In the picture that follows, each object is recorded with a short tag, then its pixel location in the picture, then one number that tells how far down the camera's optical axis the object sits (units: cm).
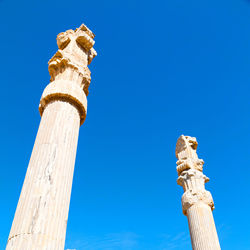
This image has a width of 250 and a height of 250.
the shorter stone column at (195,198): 1045
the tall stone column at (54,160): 423
